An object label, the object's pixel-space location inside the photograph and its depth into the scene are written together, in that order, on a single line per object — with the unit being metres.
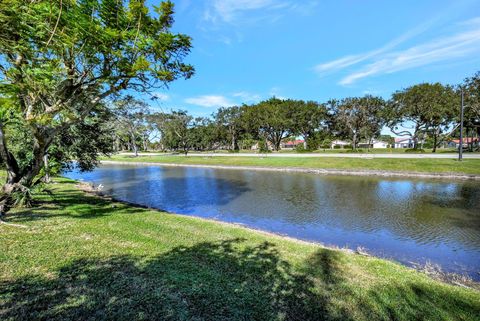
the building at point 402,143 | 100.74
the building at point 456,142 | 85.85
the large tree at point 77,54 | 3.83
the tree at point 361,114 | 54.41
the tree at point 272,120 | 62.25
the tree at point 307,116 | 62.22
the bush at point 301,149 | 55.91
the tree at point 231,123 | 74.12
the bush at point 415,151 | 46.41
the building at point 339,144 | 95.43
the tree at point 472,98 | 44.09
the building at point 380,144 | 106.31
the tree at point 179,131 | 71.94
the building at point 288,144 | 118.69
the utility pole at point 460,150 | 27.55
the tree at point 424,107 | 45.53
